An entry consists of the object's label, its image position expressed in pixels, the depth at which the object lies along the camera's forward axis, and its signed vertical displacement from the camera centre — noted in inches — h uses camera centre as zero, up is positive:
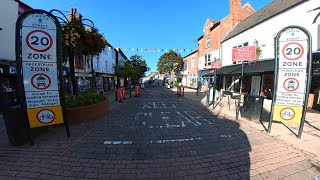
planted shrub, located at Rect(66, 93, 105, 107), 256.2 -28.0
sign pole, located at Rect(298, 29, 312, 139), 177.4 -5.0
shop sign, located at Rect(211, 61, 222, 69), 377.4 +38.2
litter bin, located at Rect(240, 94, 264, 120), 265.6 -38.9
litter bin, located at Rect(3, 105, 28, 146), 161.9 -39.9
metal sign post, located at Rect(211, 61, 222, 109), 377.5 +38.0
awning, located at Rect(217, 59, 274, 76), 414.8 +40.3
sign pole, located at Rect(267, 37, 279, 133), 189.8 +10.9
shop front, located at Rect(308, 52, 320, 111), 331.6 -7.8
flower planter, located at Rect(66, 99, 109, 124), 245.9 -46.8
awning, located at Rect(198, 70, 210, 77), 877.7 +53.6
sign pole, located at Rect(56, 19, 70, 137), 175.6 +29.6
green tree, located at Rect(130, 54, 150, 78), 1972.6 +243.0
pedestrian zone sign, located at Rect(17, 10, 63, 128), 163.5 +16.6
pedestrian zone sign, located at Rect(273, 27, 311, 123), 183.8 +9.9
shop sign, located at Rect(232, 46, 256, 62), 283.1 +49.1
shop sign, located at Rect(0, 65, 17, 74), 339.0 +25.7
